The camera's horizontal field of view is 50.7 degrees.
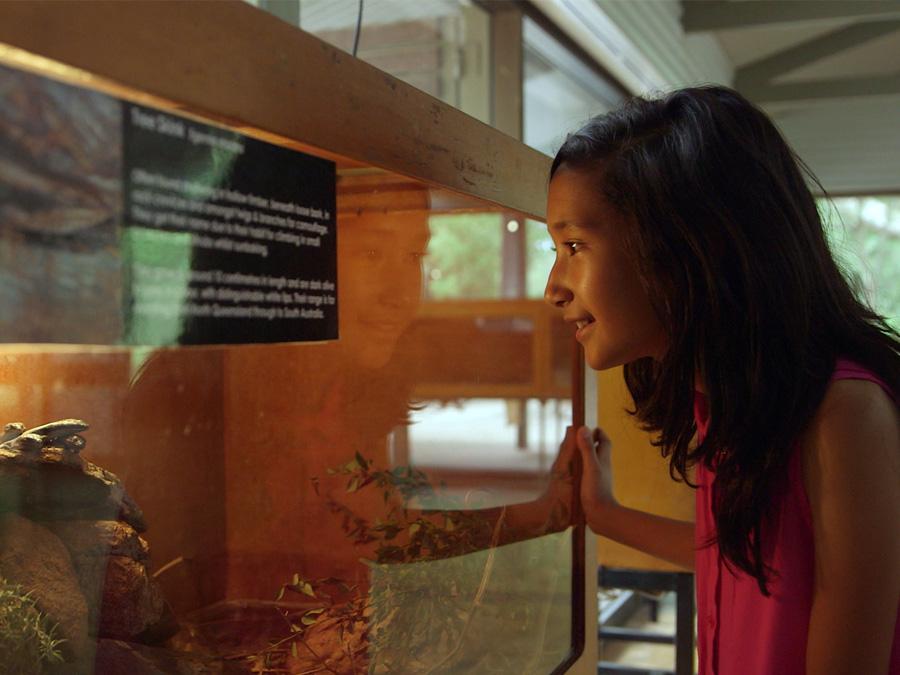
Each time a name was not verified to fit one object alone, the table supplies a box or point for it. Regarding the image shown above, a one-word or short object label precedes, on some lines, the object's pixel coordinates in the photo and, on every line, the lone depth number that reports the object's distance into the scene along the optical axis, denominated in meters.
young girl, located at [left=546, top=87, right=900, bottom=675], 1.04
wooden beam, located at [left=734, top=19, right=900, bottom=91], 5.25
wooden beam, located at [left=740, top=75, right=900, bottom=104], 6.01
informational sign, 0.60
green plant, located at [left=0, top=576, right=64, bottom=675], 0.78
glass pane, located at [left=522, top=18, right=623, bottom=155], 4.25
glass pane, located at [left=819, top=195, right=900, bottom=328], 6.93
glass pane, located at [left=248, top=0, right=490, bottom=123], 3.04
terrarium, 0.64
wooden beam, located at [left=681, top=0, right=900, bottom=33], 4.39
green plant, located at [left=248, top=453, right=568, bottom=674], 1.04
